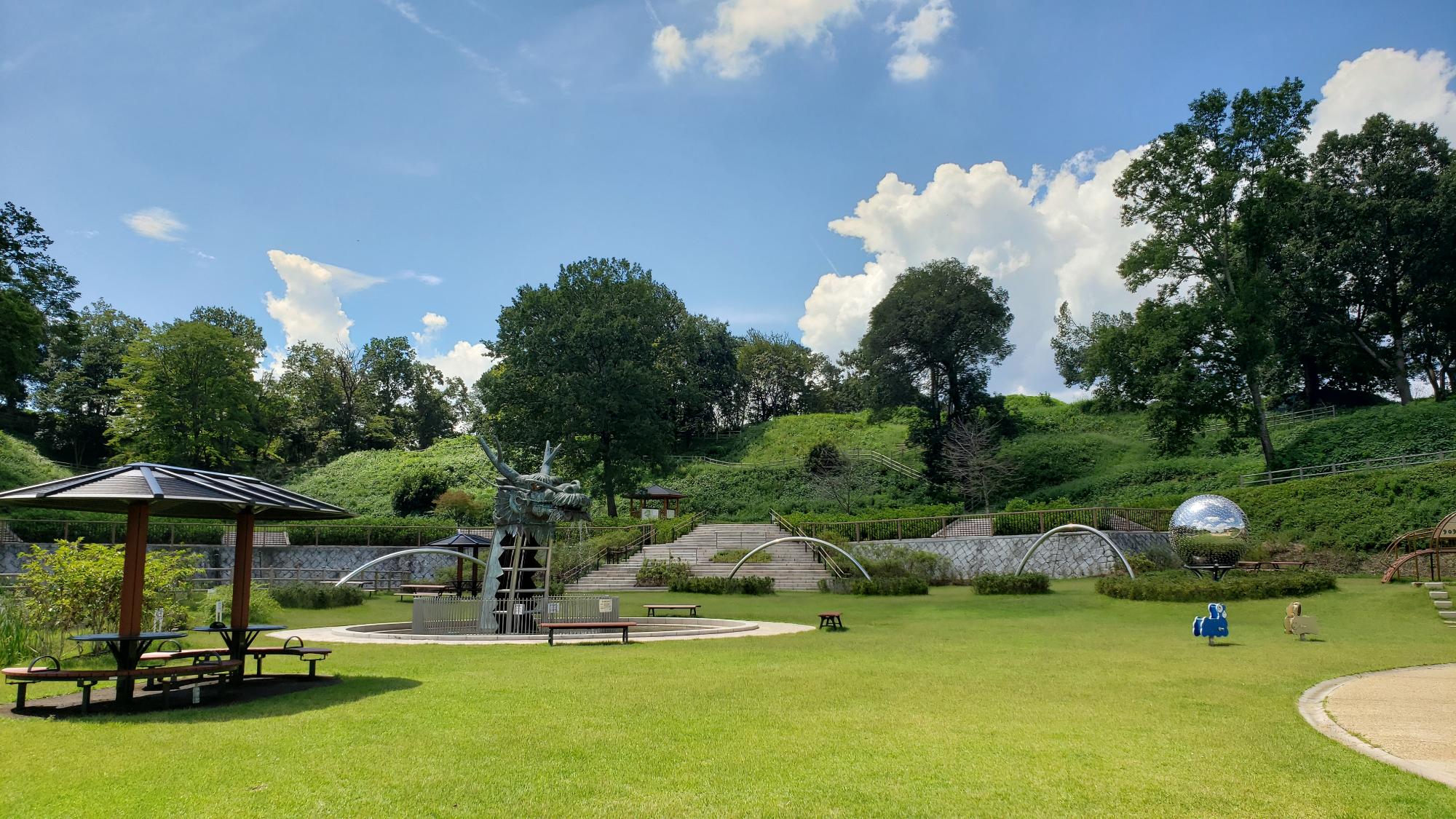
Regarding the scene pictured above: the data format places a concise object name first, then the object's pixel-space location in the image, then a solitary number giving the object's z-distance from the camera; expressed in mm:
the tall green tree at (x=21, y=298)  32219
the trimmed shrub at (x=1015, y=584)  24891
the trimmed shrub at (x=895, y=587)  26562
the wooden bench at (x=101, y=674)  7851
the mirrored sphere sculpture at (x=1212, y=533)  27188
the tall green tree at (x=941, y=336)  51000
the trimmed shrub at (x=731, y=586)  28438
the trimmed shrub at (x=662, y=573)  30797
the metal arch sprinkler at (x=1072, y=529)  25462
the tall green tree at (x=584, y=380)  42688
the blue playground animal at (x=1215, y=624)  14656
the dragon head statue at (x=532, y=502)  17672
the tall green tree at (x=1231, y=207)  38219
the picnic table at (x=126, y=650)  8508
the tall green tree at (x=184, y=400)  49062
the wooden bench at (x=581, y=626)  15477
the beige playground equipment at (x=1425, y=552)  22328
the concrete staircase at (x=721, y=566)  31359
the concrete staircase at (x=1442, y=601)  17469
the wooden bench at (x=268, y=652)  9672
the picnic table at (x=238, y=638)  10125
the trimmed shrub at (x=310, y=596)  24469
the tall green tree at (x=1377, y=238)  44344
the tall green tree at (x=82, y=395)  61375
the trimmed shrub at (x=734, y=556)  33031
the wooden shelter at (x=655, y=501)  46000
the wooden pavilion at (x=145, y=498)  8344
